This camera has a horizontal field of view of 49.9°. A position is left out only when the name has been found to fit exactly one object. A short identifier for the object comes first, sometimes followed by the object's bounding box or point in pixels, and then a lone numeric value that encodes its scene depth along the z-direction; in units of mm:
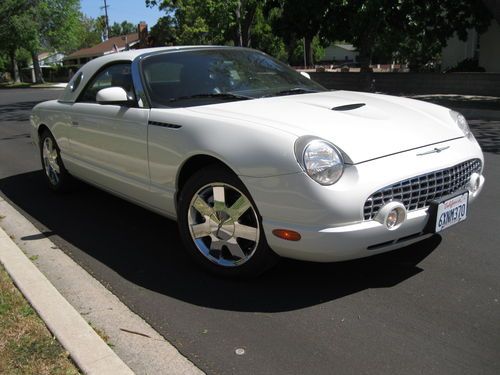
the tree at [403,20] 17844
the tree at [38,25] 44844
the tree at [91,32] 98950
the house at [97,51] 66781
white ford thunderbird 3018
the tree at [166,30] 35003
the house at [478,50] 20528
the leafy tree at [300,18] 18641
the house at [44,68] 71500
